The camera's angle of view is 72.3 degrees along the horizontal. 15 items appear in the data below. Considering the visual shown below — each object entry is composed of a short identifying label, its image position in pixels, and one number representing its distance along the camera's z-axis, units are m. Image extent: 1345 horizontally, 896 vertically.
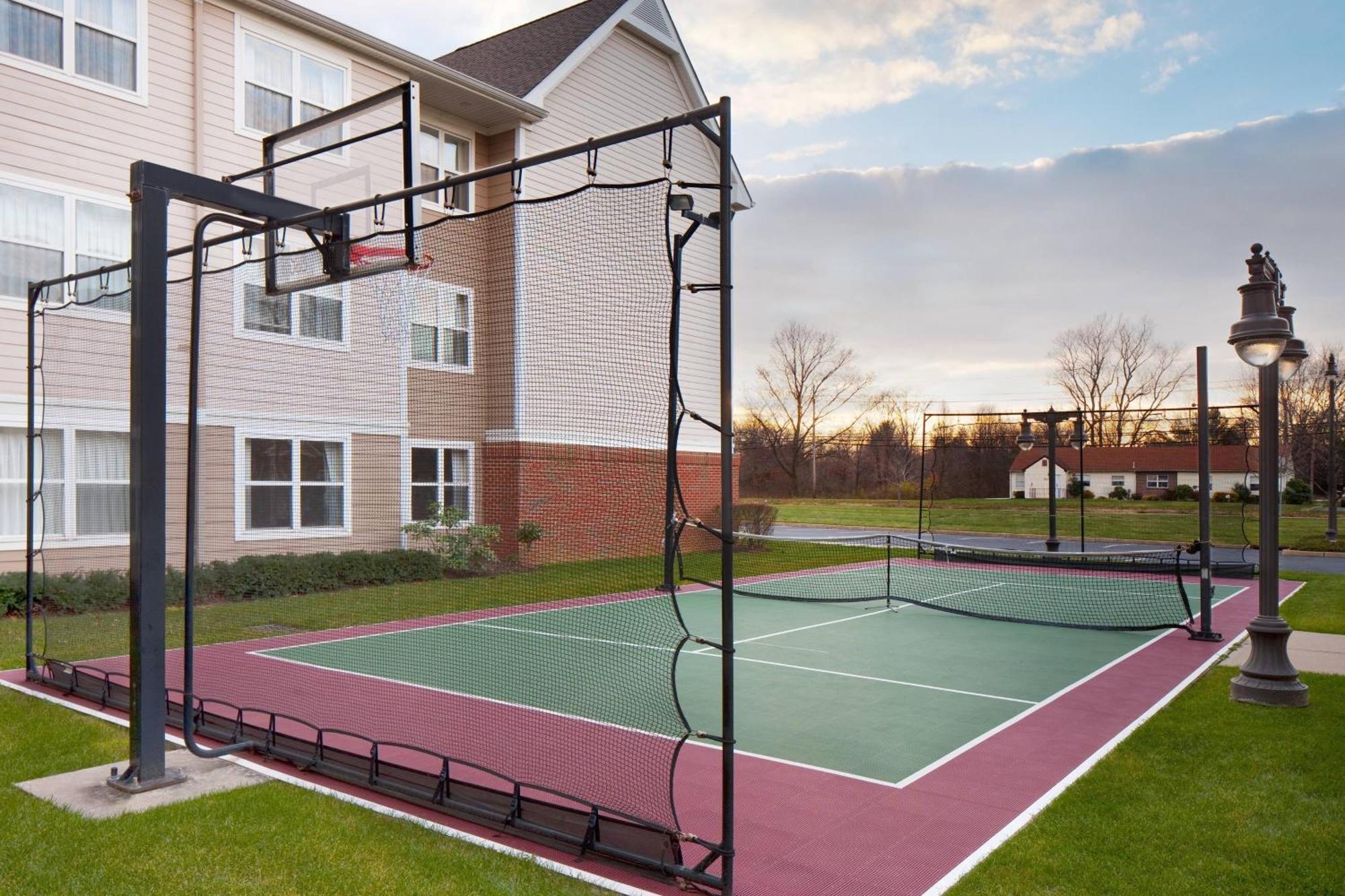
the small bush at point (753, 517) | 24.09
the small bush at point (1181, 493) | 28.22
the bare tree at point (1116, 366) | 47.62
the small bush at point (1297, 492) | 30.28
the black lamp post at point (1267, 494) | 7.01
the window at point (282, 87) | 13.71
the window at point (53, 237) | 11.45
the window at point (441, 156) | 16.64
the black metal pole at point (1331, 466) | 25.17
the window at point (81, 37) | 11.51
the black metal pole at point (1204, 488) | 10.59
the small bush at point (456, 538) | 6.27
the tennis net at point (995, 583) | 13.46
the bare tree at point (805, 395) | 48.81
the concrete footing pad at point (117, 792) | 4.88
